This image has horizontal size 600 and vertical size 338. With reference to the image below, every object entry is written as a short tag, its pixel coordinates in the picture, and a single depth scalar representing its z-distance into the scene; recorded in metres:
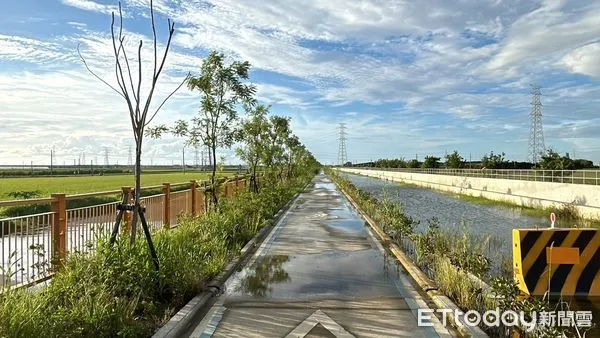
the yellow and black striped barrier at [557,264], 7.14
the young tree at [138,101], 6.72
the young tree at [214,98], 13.09
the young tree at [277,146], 24.15
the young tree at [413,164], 98.79
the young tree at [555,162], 38.31
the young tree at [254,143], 21.12
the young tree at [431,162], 78.81
